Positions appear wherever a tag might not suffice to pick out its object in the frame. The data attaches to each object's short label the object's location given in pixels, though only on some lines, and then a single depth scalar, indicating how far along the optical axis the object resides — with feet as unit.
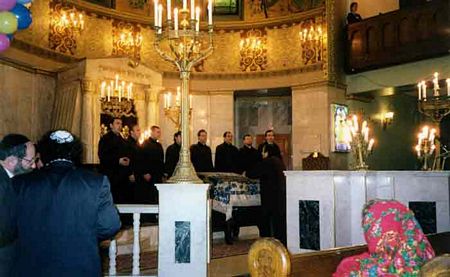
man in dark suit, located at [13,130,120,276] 9.35
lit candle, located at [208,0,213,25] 16.57
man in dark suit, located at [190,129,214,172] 33.12
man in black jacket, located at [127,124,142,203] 27.33
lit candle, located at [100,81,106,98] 31.23
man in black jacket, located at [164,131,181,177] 30.40
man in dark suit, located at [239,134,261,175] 33.96
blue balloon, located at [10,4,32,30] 14.85
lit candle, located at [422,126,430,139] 24.76
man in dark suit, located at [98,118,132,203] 26.61
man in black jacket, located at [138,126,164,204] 27.53
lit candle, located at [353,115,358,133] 22.29
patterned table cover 26.40
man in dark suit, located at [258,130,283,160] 31.63
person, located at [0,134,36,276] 8.95
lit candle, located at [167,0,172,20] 16.30
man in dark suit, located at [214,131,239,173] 34.09
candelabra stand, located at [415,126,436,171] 24.97
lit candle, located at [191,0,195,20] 16.81
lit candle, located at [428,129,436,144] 25.30
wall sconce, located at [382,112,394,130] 46.29
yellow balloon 14.02
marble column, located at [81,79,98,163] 35.51
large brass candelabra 17.19
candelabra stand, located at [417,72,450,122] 22.80
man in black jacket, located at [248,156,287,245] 26.17
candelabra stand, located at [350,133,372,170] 23.09
